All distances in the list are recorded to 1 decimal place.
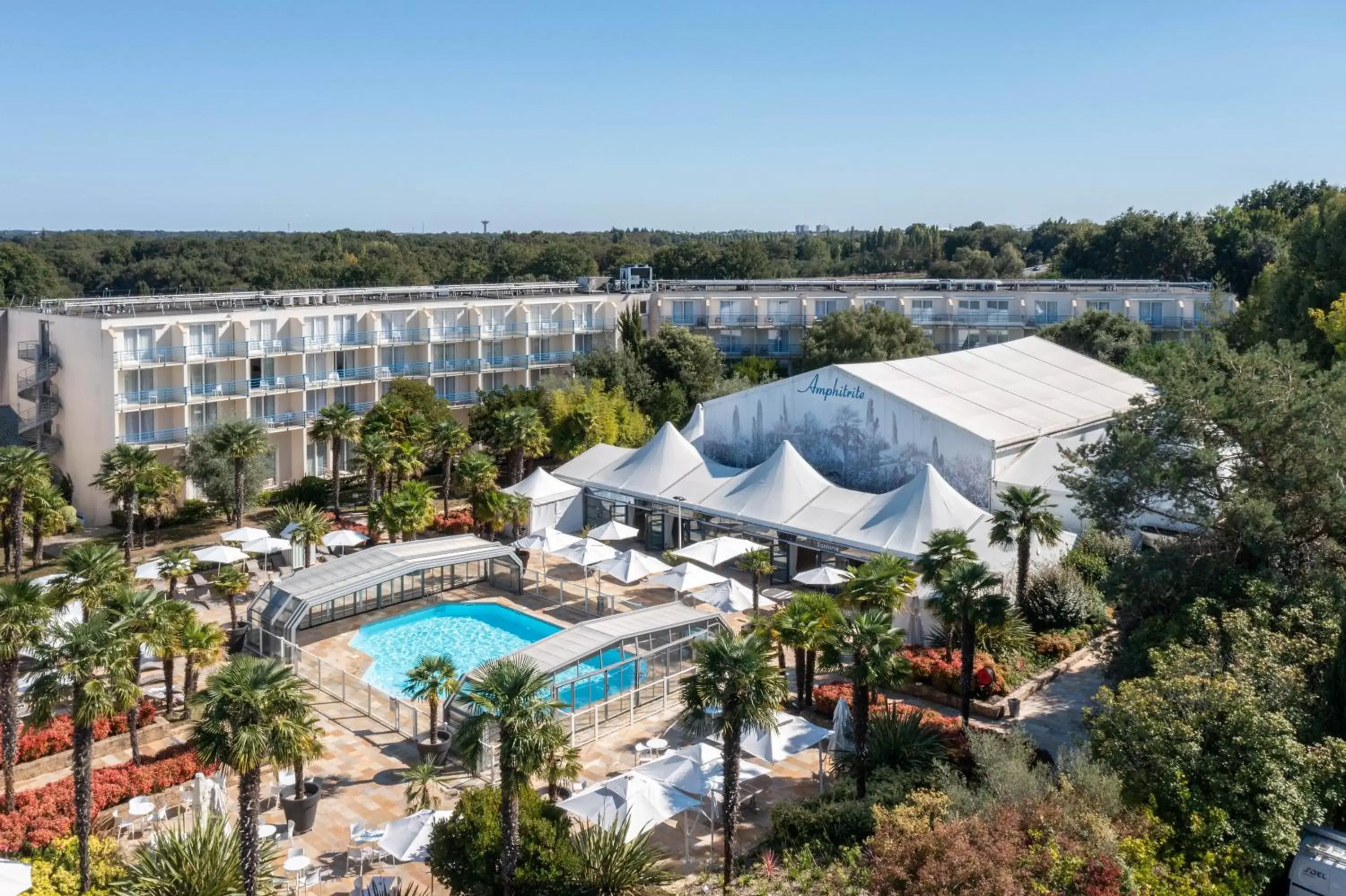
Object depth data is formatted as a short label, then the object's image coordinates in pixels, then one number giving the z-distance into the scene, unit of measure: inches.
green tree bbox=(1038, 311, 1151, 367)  2191.2
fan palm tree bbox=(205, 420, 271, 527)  1598.2
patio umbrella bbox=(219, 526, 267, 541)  1449.3
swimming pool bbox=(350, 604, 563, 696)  1263.5
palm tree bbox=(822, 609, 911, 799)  836.0
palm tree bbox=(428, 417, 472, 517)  1680.6
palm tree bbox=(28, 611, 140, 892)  761.0
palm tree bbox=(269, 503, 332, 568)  1430.9
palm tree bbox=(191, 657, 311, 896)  686.5
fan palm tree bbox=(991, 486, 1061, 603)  1143.6
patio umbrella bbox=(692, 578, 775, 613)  1261.1
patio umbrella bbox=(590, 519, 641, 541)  1518.2
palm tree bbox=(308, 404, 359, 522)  1711.4
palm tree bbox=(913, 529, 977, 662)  1028.5
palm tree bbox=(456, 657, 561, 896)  704.4
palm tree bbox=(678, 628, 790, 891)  754.2
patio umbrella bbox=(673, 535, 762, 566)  1369.3
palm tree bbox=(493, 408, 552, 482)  1738.4
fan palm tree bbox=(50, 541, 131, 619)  1001.5
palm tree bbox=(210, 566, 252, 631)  1192.2
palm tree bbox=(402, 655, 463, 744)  951.6
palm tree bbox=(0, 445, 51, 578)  1362.0
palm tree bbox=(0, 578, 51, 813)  848.3
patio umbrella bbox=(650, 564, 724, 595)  1290.6
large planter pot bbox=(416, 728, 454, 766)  980.6
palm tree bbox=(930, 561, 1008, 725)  945.5
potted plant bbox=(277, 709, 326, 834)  772.0
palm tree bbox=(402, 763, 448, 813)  861.8
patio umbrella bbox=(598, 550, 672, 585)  1357.0
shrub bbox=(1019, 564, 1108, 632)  1237.1
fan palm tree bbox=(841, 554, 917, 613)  998.4
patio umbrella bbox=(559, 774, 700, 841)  794.2
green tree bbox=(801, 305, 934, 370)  2208.4
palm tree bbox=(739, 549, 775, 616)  1258.0
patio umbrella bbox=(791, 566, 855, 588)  1252.4
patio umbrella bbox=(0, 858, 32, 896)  669.9
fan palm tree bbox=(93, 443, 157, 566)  1517.0
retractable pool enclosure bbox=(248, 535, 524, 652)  1245.7
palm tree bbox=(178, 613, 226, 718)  1003.3
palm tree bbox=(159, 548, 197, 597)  1179.3
